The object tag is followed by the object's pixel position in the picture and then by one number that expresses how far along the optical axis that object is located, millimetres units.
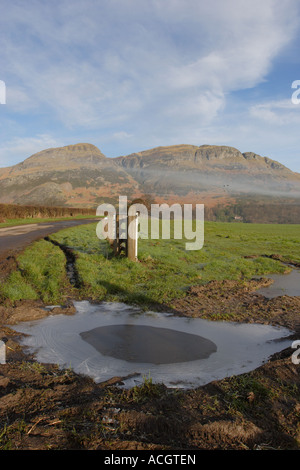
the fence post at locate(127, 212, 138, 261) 10386
